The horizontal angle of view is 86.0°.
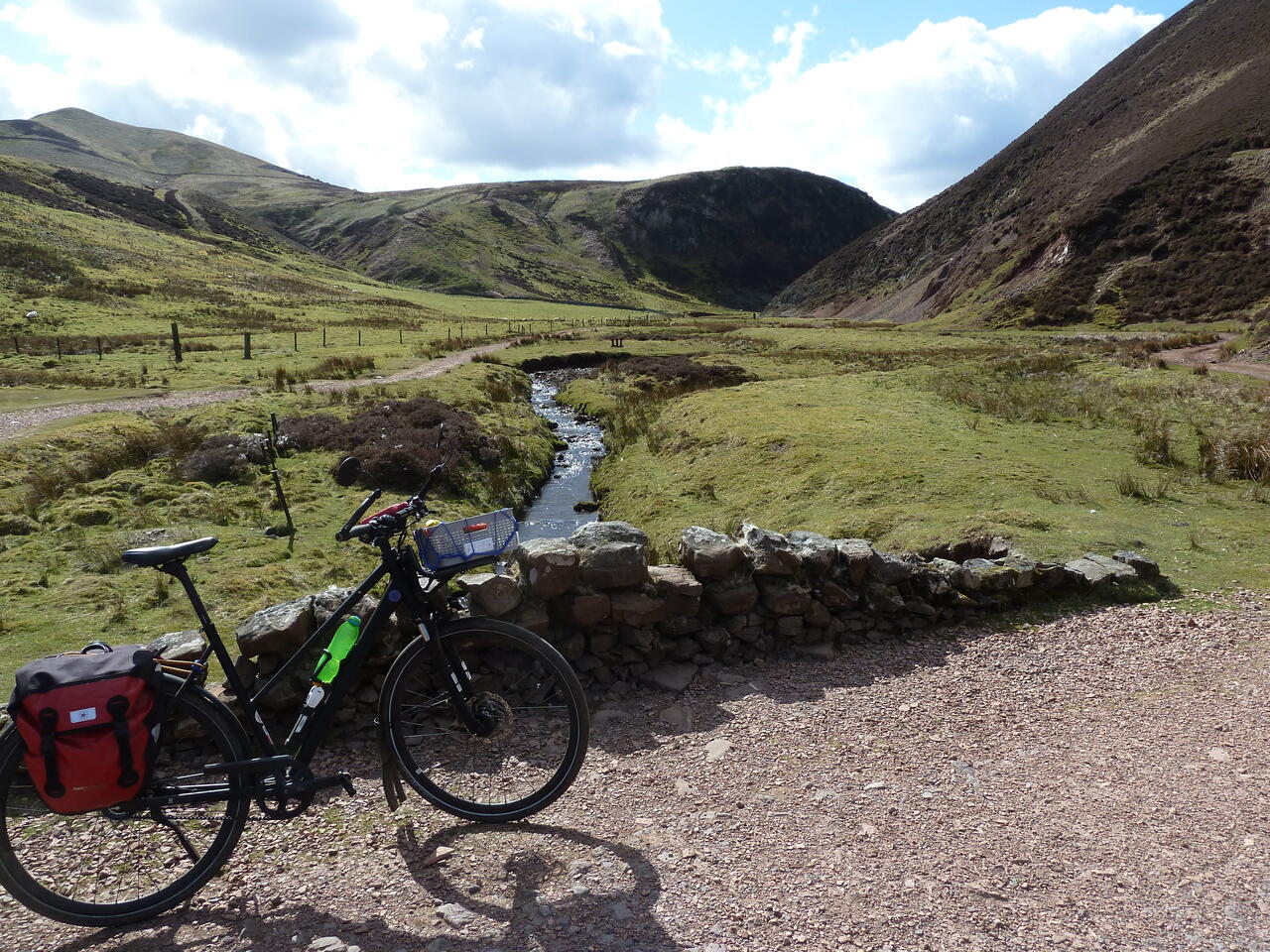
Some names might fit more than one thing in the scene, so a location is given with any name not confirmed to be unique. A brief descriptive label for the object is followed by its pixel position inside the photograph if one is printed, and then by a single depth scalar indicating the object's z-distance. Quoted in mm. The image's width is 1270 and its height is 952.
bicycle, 4070
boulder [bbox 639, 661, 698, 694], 6688
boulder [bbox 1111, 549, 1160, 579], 8648
